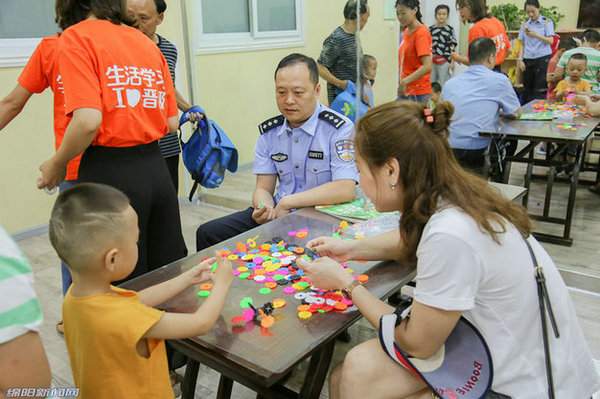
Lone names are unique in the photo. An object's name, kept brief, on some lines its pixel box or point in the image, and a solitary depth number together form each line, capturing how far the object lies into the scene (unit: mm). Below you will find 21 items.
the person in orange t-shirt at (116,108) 1671
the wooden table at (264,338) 1094
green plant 3939
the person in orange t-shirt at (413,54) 3668
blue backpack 2734
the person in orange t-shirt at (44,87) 1869
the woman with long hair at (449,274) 1138
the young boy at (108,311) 1085
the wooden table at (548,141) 3245
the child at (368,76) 3727
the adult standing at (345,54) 3678
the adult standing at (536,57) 4738
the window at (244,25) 4332
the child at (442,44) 3678
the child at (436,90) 3842
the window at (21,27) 3398
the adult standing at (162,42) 2531
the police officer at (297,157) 2166
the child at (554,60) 4714
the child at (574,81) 4379
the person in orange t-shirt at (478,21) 3730
